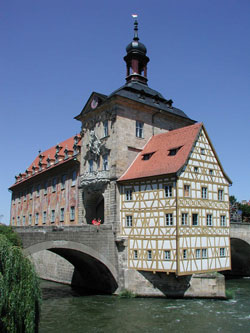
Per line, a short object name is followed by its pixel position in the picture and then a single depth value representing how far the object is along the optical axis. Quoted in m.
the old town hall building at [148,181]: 23.11
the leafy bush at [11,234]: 20.39
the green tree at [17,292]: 11.04
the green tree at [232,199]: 62.25
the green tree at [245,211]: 54.78
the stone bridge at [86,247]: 21.83
